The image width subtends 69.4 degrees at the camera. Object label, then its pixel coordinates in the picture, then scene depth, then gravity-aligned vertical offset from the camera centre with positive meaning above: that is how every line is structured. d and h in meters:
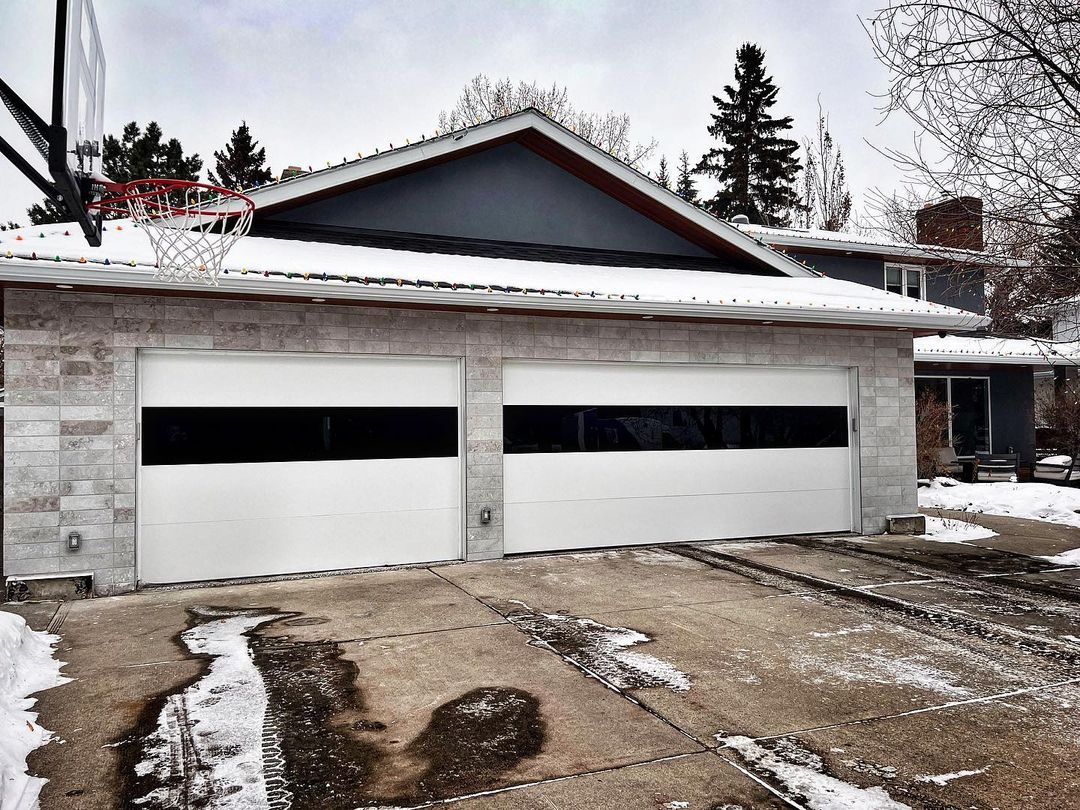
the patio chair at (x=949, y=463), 16.83 -1.00
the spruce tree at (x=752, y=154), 31.73 +11.00
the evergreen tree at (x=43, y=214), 27.59 +7.74
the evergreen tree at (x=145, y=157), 27.28 +9.83
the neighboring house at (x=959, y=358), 17.27 +1.29
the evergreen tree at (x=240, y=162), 31.16 +10.71
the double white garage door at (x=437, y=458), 7.90 -0.40
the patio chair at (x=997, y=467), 16.06 -1.05
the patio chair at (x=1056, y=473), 16.10 -1.24
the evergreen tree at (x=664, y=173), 37.61 +12.09
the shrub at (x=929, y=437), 16.17 -0.40
